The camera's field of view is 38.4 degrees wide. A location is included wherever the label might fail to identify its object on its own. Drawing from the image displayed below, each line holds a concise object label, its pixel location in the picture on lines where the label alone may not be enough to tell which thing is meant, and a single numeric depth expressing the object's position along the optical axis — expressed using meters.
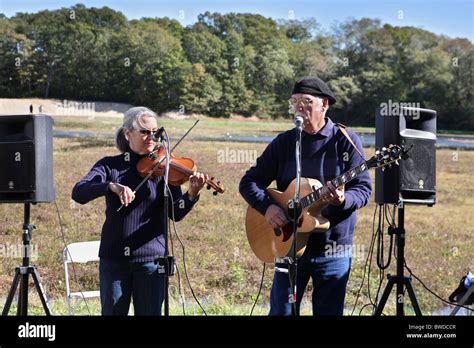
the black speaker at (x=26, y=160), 4.42
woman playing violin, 3.85
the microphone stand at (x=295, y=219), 3.74
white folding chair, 5.23
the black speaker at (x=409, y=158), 4.31
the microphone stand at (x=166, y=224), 3.66
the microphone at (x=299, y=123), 3.68
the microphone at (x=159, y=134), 3.79
